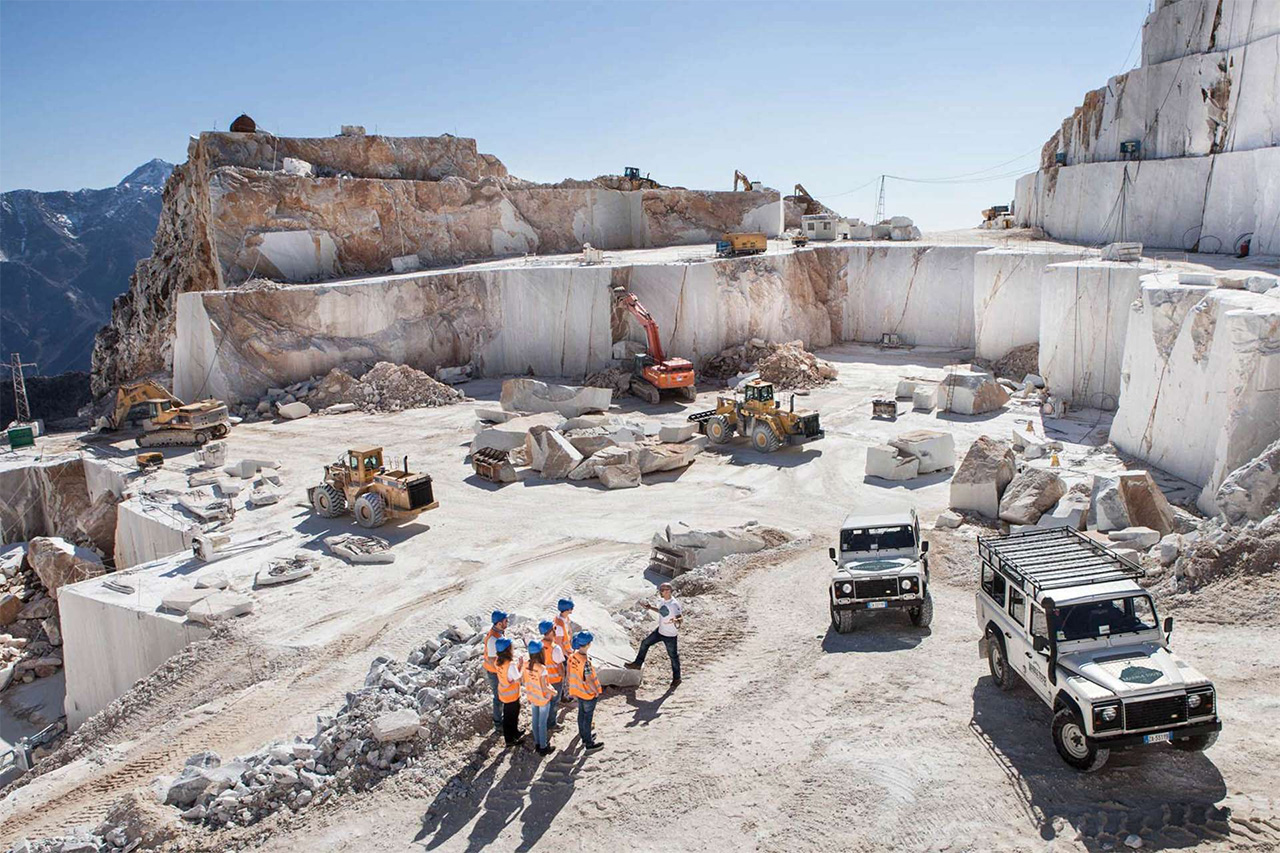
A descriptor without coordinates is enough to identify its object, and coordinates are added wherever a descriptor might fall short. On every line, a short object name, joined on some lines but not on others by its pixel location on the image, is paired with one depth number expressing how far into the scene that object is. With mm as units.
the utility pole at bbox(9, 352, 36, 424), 27828
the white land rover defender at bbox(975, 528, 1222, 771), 7164
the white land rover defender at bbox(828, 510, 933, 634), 10703
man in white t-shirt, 9633
